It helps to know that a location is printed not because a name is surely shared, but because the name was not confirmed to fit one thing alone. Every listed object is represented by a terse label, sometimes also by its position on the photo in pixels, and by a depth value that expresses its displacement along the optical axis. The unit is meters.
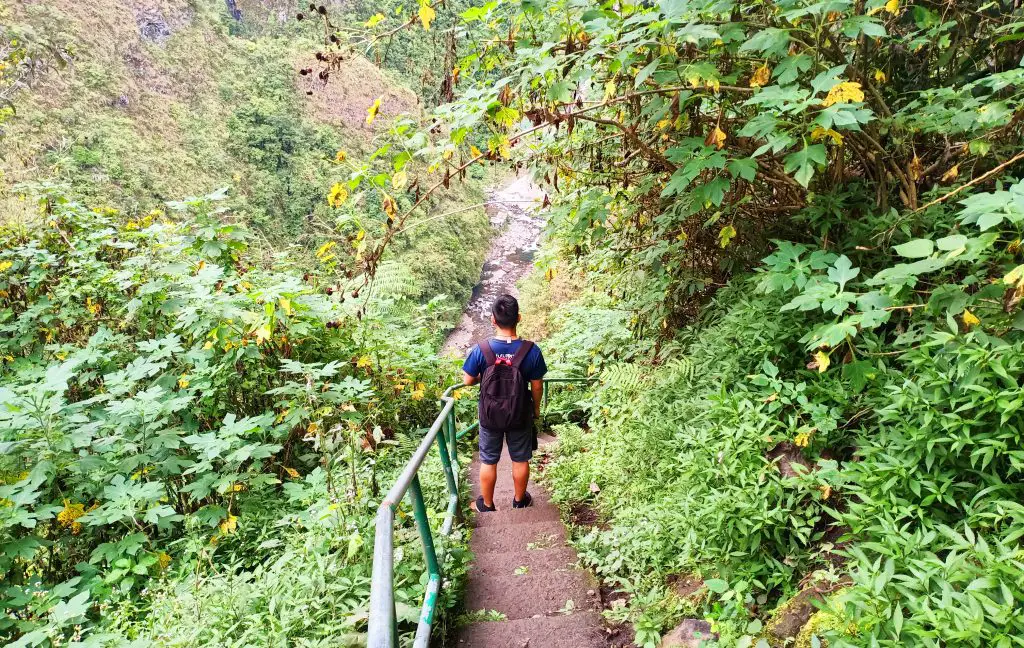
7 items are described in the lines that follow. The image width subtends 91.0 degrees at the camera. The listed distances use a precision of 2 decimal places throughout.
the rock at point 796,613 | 2.29
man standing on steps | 4.00
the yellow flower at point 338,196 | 3.04
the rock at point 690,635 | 2.49
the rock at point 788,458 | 2.82
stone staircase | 2.84
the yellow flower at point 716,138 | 2.71
